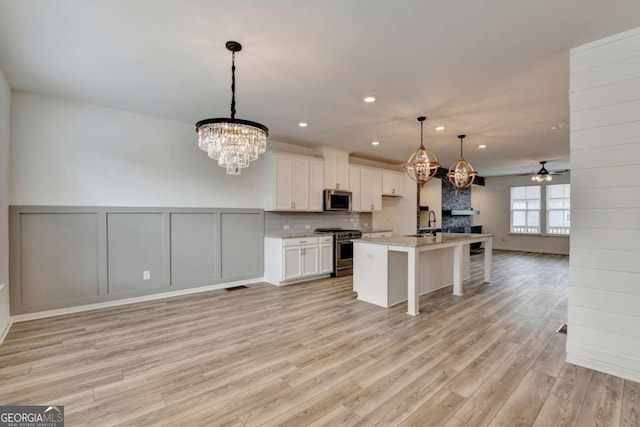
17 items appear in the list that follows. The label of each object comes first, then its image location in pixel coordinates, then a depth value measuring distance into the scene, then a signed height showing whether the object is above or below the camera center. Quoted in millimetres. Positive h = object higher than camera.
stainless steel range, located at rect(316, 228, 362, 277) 5715 -758
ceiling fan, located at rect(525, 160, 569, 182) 7762 +1004
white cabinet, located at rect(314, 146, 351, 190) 5902 +937
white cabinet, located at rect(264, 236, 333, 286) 5020 -841
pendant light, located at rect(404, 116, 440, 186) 4066 +661
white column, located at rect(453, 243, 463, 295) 4492 -864
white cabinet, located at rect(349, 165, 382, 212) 6473 +559
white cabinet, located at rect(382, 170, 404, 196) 7180 +743
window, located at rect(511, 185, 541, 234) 9742 +121
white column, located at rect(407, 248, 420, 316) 3604 -882
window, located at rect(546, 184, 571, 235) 9164 +117
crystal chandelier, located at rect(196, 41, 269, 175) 2529 +667
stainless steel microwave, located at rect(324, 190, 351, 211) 5867 +250
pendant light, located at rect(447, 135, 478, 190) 4833 +639
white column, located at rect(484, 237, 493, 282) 5312 -897
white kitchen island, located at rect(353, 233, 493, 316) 3654 -786
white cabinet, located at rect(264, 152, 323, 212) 5184 +553
